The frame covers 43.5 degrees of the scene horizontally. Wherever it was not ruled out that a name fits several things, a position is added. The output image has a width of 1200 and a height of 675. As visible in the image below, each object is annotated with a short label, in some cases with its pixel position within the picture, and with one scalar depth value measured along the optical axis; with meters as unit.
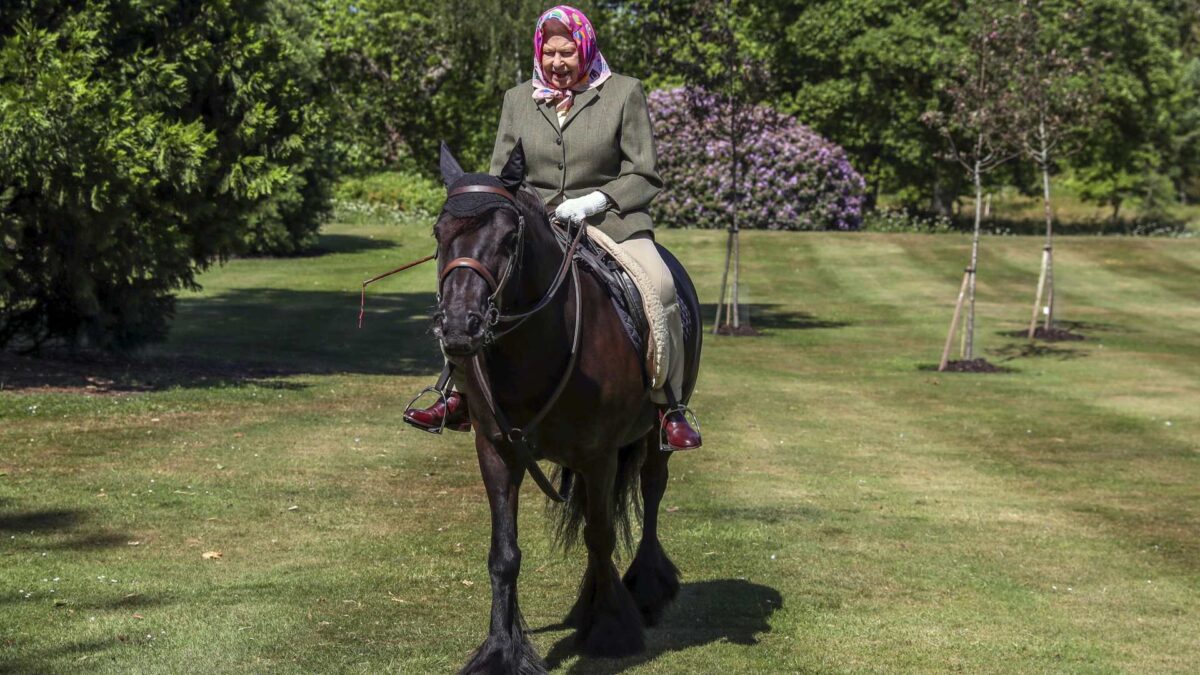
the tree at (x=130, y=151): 18.52
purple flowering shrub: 53.50
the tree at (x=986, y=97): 27.72
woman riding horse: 8.46
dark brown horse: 6.59
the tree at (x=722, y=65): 31.61
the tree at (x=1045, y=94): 28.42
